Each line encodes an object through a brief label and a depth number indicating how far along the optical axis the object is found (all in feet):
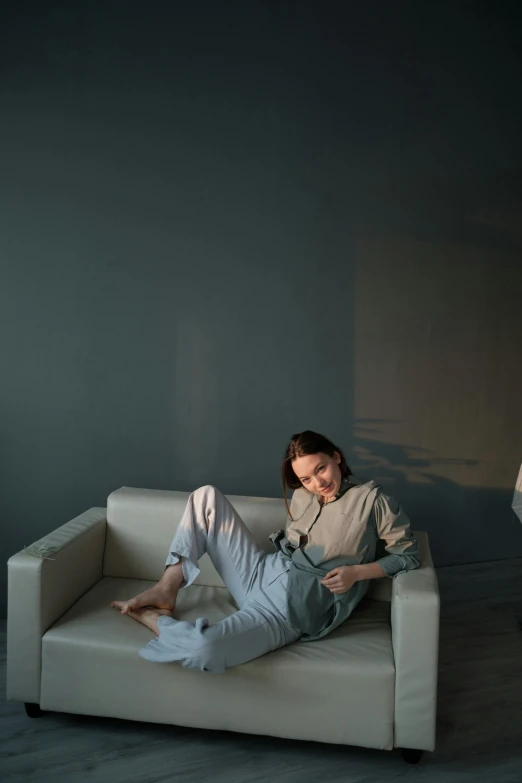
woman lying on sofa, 7.06
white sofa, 6.86
